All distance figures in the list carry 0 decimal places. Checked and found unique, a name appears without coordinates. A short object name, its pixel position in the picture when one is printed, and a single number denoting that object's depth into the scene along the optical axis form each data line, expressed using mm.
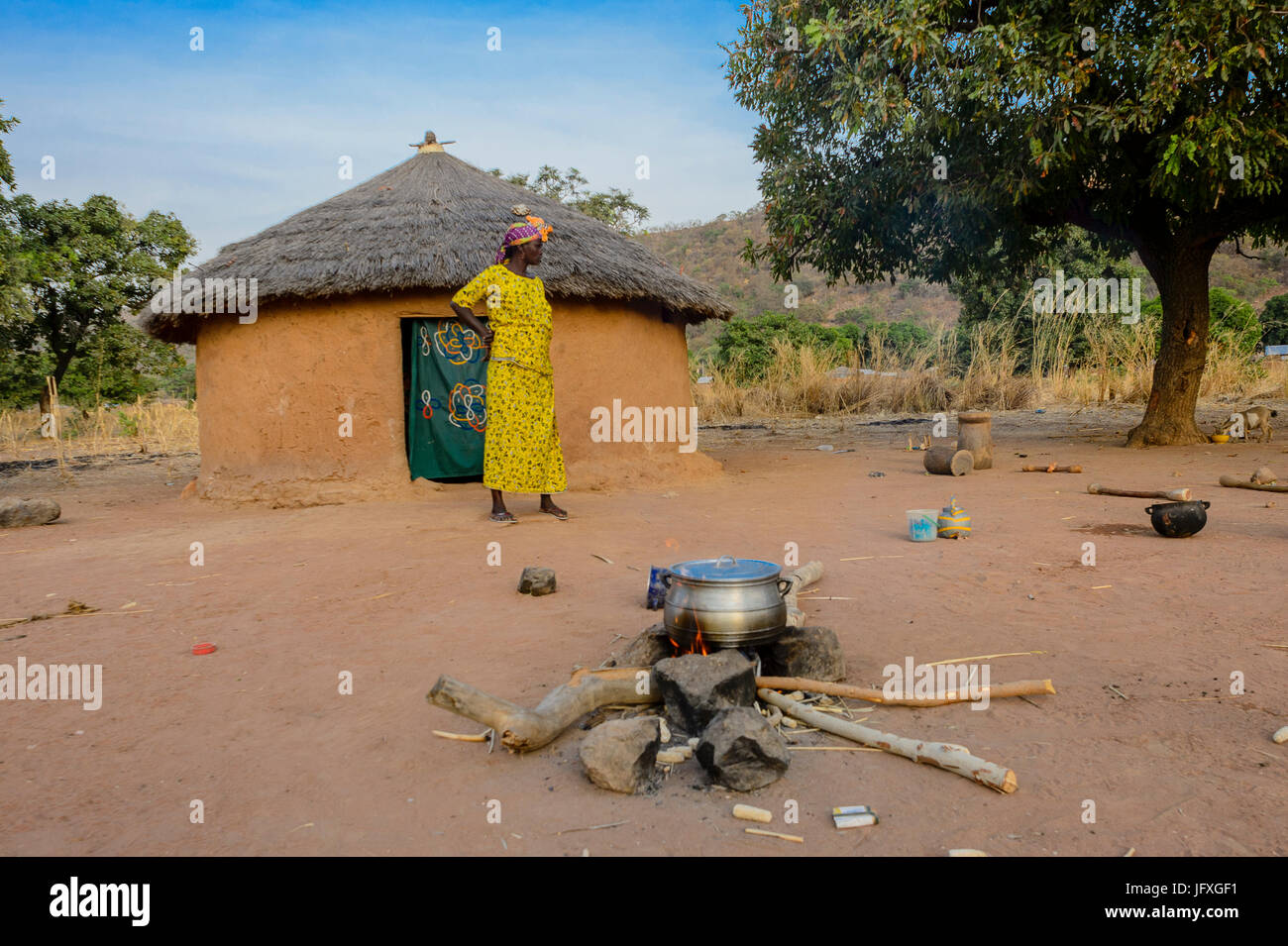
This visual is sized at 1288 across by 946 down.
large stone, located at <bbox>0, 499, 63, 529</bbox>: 6812
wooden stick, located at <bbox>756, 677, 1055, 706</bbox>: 2566
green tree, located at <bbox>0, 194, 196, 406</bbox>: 15898
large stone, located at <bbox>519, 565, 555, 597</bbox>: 3945
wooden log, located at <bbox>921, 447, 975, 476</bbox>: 7809
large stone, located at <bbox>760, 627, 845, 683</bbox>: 2779
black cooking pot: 4527
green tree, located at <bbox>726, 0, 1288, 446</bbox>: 6434
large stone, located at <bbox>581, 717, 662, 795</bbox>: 2104
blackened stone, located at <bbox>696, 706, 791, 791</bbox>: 2100
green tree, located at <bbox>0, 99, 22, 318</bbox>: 12320
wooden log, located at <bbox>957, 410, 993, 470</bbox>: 8164
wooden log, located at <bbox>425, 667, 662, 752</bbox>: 2281
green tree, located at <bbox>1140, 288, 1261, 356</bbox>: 15602
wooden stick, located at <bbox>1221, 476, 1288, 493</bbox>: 5789
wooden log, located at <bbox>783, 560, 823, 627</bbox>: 3221
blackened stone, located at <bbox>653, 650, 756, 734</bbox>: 2400
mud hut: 7387
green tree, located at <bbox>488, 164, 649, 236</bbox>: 23547
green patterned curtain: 7719
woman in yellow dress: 5707
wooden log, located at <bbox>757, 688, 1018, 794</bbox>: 2039
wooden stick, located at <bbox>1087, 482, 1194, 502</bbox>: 5188
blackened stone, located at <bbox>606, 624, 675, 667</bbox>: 2877
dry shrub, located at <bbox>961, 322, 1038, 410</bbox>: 14172
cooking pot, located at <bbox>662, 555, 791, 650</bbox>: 2689
